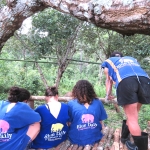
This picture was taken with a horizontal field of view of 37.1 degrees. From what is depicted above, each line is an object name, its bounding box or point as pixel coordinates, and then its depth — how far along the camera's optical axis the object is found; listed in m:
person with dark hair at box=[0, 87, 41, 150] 1.97
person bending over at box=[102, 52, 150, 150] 2.03
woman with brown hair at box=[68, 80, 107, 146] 2.31
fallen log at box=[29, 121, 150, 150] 2.32
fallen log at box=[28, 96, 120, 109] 2.82
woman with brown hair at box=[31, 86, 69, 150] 2.21
